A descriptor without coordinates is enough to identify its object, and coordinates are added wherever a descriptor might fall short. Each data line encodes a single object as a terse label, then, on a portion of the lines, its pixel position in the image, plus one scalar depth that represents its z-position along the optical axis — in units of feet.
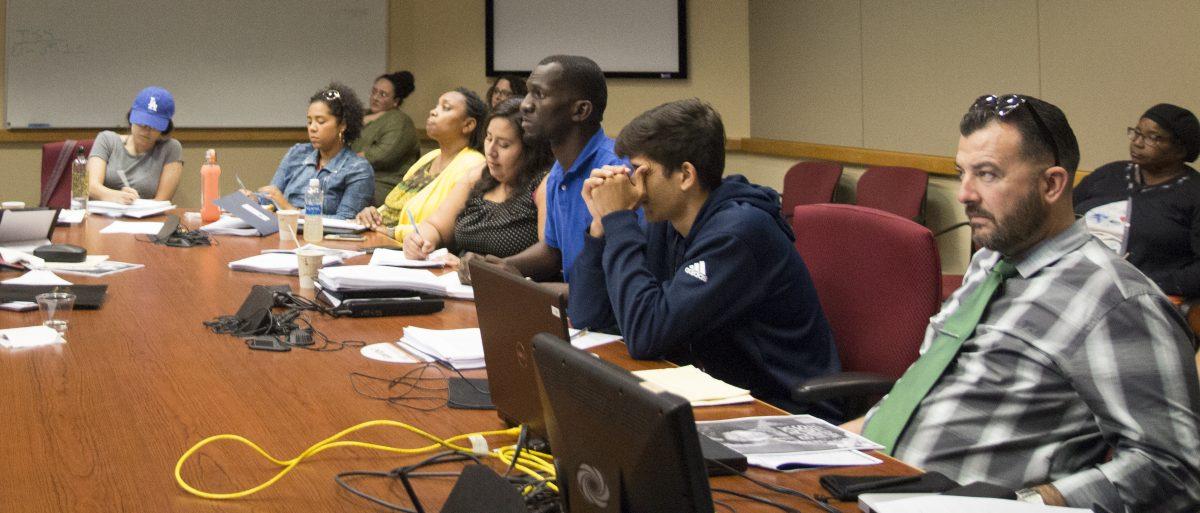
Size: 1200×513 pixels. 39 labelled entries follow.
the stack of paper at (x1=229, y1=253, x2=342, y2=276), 10.44
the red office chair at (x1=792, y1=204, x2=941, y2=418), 7.38
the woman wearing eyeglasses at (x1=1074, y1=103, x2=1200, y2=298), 13.75
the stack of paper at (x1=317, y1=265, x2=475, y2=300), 8.87
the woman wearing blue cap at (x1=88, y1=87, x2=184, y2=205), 17.56
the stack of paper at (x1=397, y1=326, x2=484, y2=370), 6.92
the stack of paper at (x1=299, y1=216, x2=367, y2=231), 13.61
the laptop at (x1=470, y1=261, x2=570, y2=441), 4.97
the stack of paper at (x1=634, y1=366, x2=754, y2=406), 6.00
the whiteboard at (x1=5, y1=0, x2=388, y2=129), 21.71
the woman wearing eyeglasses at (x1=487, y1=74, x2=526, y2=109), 20.36
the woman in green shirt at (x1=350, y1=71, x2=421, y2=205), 22.40
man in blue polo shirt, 10.63
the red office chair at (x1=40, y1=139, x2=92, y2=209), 15.64
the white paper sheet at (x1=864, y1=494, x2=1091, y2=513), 4.29
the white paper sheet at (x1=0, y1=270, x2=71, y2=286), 9.27
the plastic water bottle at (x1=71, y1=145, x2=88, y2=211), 14.69
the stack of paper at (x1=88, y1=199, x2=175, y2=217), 15.23
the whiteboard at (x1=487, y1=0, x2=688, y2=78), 24.44
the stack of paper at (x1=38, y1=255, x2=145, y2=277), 10.37
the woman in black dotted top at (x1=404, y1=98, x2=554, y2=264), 12.02
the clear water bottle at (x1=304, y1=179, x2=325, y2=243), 12.64
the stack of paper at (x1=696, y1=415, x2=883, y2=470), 5.03
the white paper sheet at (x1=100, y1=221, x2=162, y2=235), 13.51
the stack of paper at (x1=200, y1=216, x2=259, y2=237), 13.32
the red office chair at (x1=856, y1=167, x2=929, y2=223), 18.30
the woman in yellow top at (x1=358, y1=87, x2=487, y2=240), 14.07
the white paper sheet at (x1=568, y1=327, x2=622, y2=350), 7.61
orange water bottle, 14.20
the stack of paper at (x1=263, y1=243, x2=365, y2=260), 11.27
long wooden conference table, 4.74
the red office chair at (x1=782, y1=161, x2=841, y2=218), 20.89
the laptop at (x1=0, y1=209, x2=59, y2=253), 11.76
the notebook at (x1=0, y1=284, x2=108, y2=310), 8.68
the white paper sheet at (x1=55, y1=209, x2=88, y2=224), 14.19
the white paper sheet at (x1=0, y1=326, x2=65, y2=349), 7.35
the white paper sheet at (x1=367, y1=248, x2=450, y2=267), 10.80
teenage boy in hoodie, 7.20
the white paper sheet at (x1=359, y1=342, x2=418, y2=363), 7.09
